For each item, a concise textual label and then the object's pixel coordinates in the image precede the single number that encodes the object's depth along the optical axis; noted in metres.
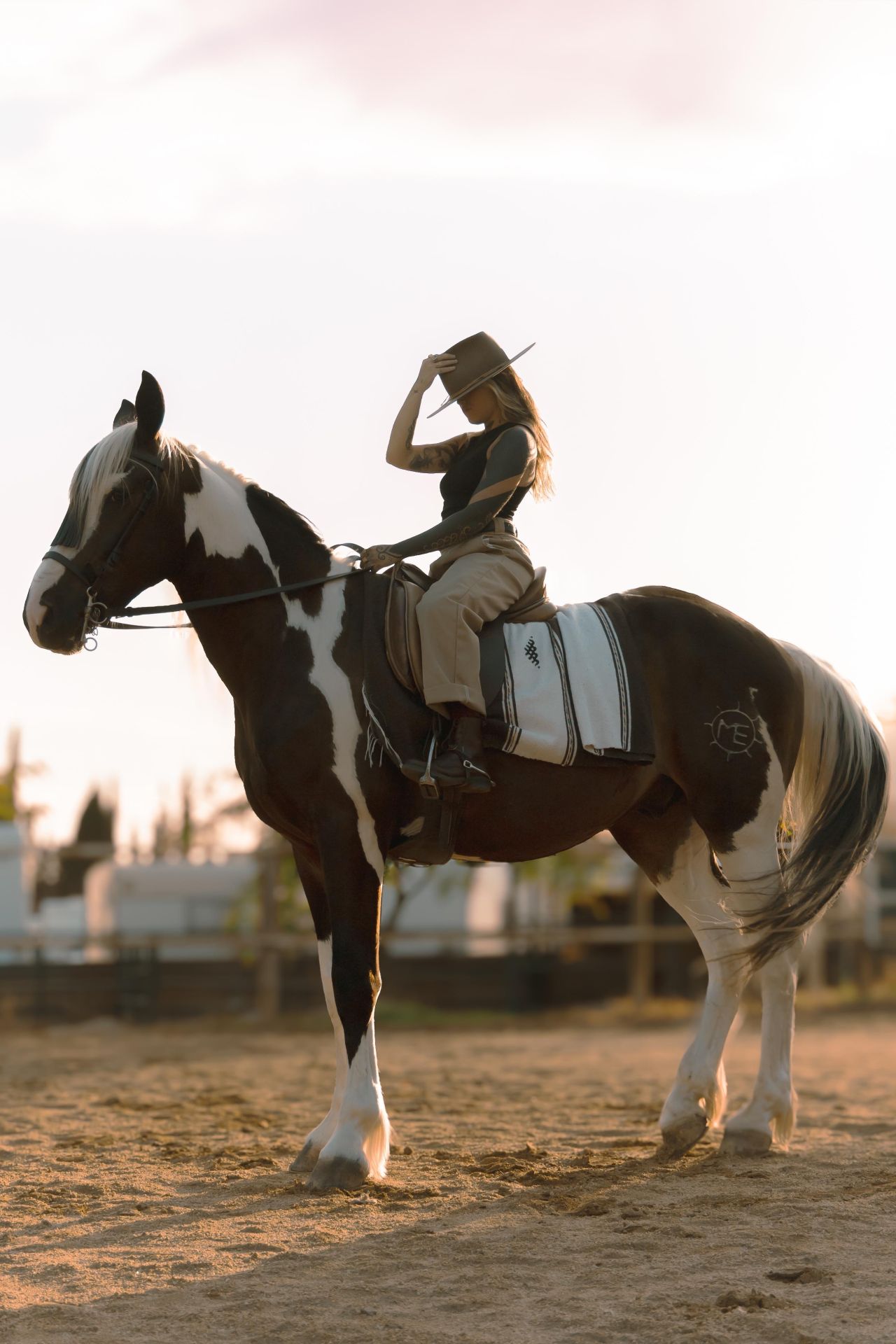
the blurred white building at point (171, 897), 20.28
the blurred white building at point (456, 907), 18.80
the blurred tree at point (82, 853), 14.77
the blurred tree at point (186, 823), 39.00
